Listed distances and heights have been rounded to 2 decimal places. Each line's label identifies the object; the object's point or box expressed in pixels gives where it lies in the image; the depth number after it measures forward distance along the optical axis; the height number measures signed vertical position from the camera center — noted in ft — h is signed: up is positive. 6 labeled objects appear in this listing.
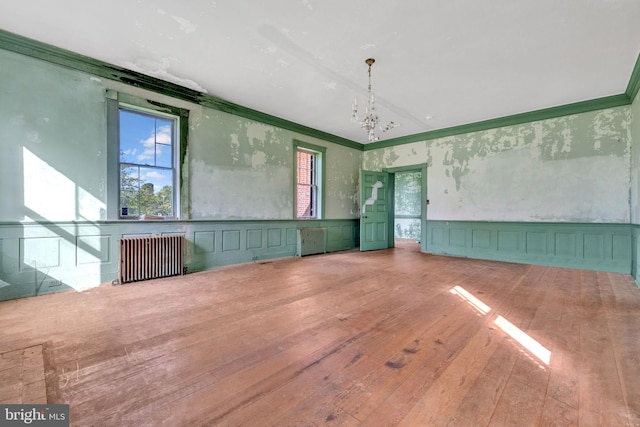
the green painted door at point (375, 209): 22.71 +0.14
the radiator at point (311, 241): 19.98 -2.38
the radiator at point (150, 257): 12.34 -2.32
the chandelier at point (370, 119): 11.32 +4.33
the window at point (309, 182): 21.16 +2.37
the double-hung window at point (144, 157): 12.49 +2.70
